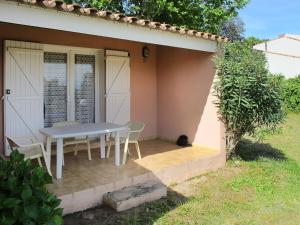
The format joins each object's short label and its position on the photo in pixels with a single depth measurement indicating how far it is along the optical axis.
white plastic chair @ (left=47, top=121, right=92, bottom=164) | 4.92
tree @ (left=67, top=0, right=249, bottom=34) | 11.01
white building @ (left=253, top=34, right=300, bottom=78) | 18.33
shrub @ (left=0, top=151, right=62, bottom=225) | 1.91
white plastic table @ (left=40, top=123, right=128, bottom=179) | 4.16
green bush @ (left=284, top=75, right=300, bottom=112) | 13.82
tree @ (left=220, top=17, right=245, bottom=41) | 24.29
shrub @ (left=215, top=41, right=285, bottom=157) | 5.43
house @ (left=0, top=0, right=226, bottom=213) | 3.98
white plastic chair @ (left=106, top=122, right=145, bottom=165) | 4.88
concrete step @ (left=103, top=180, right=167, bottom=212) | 3.85
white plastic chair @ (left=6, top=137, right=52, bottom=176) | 3.81
